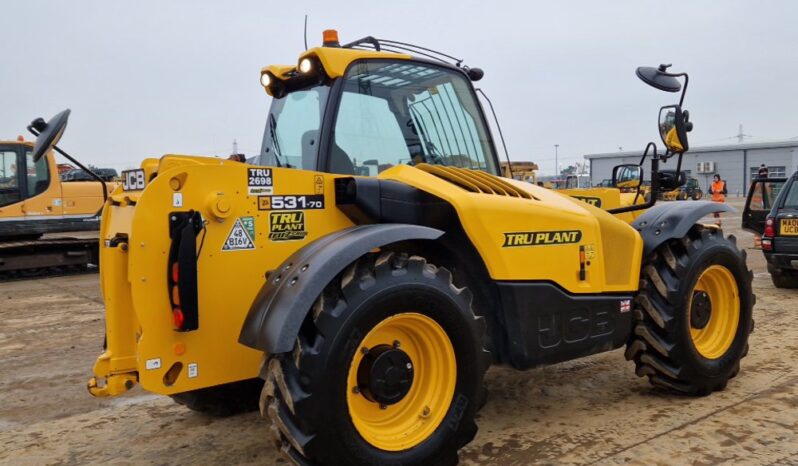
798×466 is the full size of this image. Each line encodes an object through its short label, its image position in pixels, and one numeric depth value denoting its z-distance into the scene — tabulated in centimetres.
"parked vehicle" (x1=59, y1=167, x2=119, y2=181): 1552
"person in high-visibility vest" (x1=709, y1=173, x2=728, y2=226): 2706
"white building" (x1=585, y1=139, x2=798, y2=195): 4881
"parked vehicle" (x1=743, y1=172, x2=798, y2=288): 891
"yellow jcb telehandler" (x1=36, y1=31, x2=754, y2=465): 295
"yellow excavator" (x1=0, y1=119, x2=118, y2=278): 1279
